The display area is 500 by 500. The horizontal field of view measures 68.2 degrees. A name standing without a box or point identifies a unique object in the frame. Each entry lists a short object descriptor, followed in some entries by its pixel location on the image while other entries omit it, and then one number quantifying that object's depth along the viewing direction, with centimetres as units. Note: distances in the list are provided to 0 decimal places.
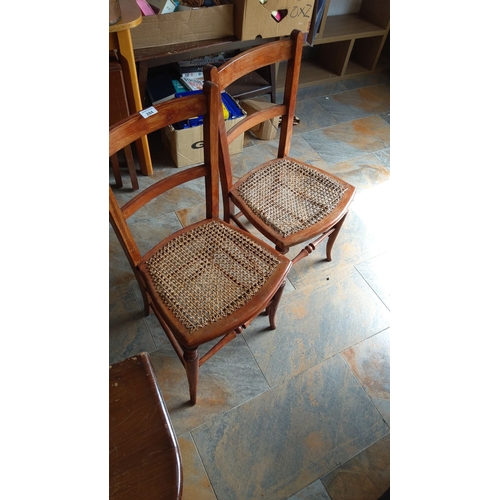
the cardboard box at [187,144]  195
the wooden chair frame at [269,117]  123
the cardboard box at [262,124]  227
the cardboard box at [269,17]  182
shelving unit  259
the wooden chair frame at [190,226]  102
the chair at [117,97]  153
